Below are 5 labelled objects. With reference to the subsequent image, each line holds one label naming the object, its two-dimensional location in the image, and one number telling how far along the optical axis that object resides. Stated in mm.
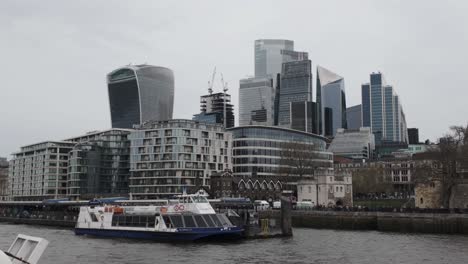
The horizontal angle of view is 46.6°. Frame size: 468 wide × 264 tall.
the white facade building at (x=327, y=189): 139125
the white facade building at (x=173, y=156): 169250
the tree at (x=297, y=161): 172500
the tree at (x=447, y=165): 98812
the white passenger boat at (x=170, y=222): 72312
